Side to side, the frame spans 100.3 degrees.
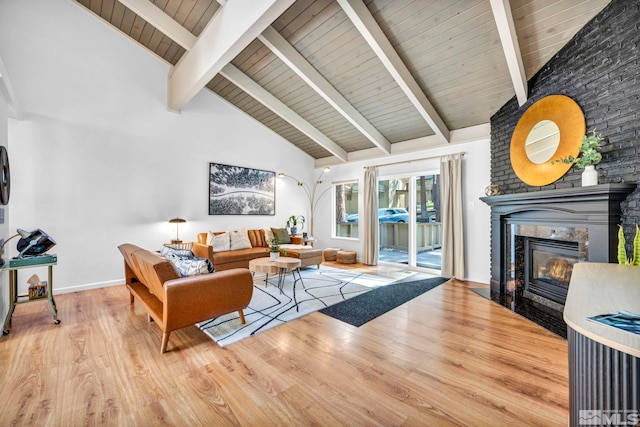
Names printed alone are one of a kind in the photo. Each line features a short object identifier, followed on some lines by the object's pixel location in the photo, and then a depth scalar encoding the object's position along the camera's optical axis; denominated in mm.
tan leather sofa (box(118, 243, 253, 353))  2166
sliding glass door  5383
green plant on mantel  2500
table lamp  4551
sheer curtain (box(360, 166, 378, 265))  5969
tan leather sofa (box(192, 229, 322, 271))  4562
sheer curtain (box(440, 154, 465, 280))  4685
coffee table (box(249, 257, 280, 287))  3836
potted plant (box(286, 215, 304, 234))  6500
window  6703
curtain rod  4707
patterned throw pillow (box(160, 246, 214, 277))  2445
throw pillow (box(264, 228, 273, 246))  5664
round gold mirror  2869
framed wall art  5434
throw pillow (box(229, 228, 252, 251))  5137
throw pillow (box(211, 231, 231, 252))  4834
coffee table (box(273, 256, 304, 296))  3906
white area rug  2678
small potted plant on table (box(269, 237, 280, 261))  4266
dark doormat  3012
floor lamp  7156
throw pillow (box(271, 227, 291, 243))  5738
